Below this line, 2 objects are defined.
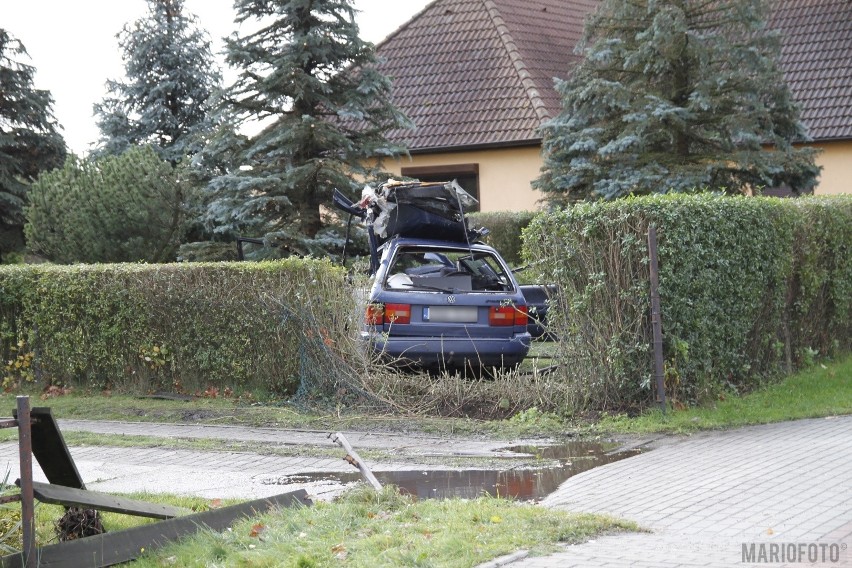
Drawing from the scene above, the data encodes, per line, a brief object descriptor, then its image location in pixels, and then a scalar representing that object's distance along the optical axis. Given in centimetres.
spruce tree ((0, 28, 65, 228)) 3042
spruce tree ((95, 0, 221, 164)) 3216
